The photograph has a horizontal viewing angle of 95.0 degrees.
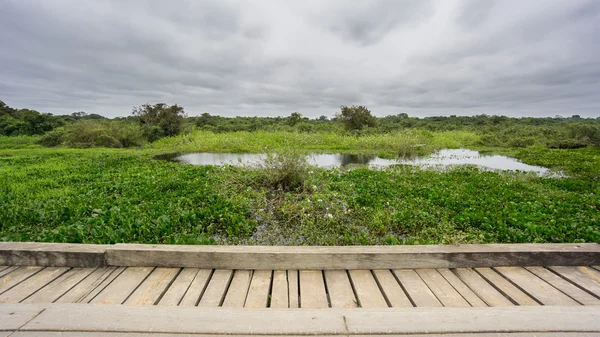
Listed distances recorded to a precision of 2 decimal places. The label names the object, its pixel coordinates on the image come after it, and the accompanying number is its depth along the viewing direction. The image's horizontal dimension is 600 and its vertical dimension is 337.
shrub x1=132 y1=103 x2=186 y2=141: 22.78
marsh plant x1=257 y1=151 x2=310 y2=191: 6.25
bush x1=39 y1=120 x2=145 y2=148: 18.44
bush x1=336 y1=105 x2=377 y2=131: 27.48
